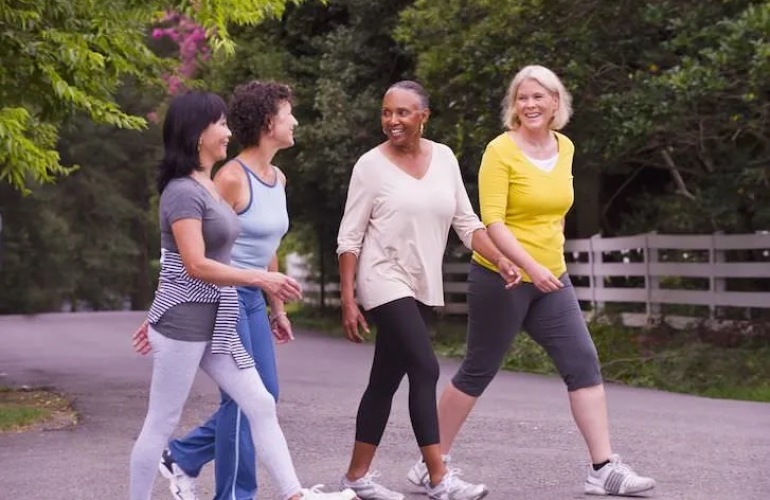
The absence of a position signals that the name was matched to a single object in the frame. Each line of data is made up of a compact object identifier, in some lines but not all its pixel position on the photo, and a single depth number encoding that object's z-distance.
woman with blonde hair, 10.51
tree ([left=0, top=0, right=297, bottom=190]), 16.44
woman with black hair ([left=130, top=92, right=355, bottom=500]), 8.64
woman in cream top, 10.08
